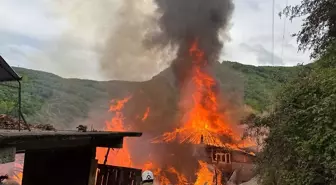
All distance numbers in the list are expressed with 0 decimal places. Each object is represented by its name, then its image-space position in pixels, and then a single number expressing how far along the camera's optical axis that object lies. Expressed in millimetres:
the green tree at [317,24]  10852
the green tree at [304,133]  6430
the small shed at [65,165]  7098
